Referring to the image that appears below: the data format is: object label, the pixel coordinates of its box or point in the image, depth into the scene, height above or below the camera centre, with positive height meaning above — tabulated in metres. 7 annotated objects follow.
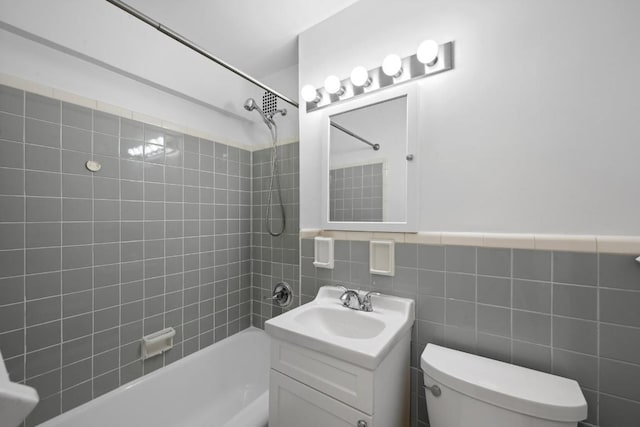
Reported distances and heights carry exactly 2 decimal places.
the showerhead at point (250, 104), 1.86 +0.82
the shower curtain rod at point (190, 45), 0.90 +0.73
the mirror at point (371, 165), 1.23 +0.27
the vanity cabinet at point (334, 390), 0.88 -0.69
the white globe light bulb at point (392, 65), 1.19 +0.72
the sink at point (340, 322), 1.19 -0.55
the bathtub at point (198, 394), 1.24 -1.10
